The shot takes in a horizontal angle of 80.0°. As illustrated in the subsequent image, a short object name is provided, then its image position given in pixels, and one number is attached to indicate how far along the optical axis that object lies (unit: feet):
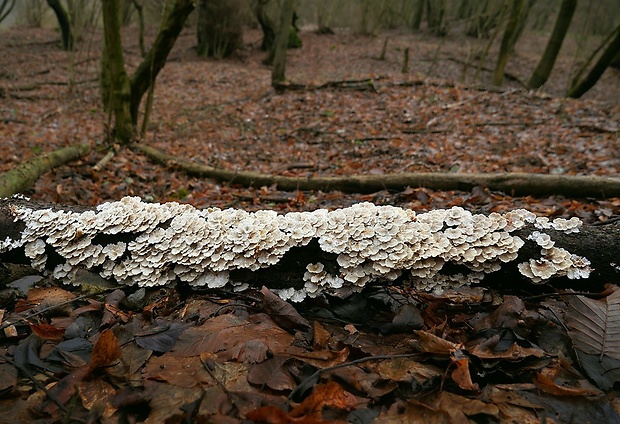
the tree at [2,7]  29.84
